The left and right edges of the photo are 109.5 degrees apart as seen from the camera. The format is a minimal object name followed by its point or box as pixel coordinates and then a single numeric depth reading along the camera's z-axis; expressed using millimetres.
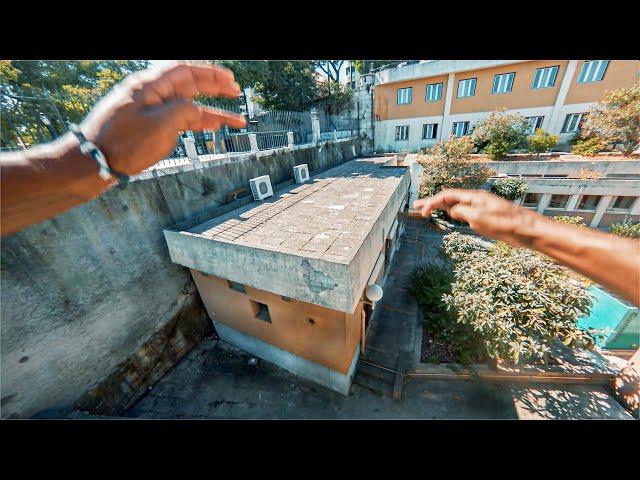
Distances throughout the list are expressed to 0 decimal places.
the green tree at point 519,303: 4555
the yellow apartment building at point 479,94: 13570
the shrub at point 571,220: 9414
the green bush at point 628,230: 8781
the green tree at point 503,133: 13016
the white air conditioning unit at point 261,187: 6716
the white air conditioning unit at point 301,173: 8471
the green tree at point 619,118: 10680
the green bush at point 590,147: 12391
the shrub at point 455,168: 11109
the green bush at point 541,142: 13047
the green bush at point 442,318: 5543
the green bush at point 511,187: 11898
